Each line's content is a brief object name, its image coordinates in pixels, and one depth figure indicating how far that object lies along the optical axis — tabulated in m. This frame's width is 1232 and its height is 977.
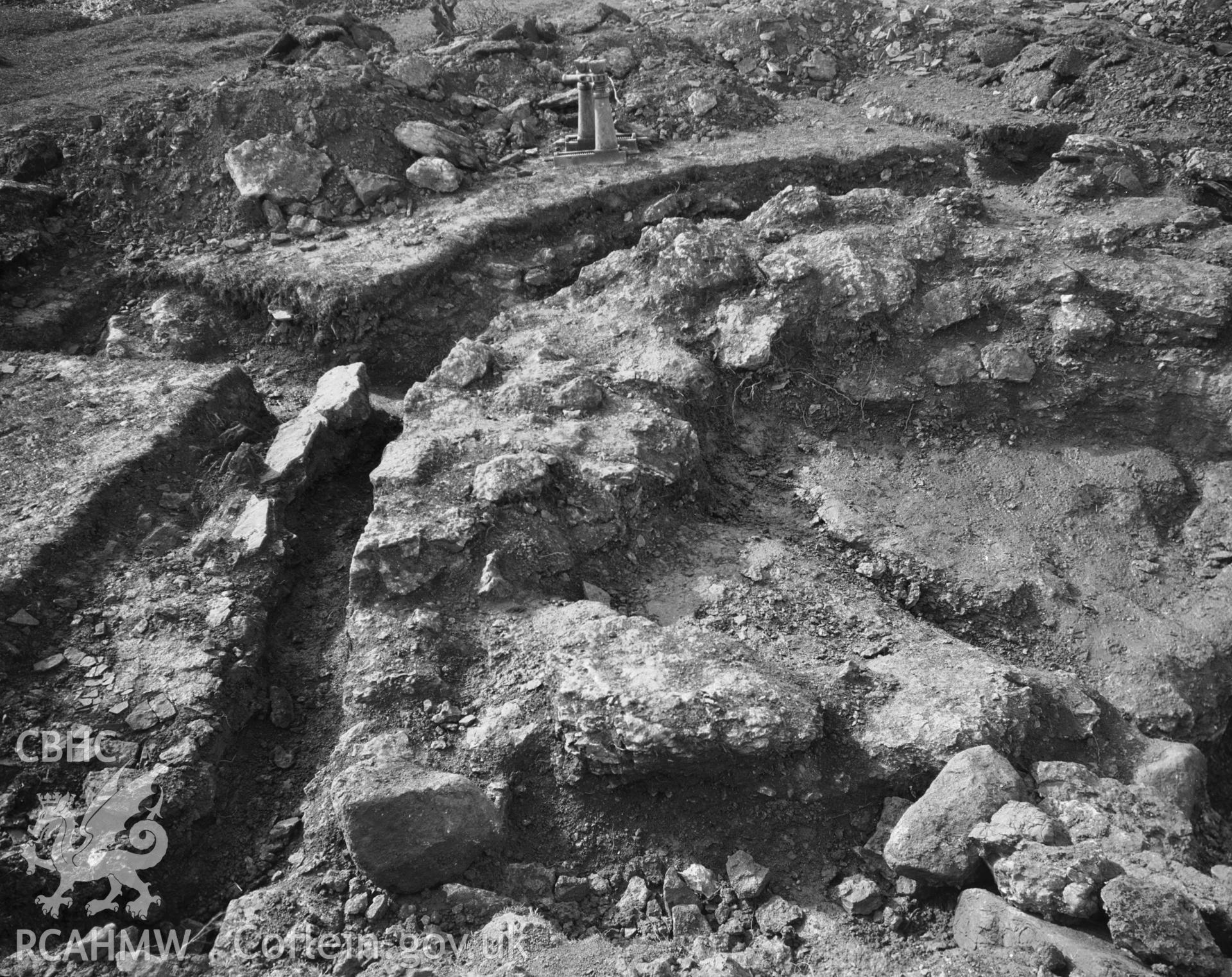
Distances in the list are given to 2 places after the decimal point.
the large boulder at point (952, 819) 3.61
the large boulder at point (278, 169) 7.84
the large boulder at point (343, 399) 5.90
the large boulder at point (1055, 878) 3.29
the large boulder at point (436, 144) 8.17
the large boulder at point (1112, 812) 3.71
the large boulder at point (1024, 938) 3.10
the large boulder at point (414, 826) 3.75
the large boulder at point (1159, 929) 3.14
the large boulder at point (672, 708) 3.92
